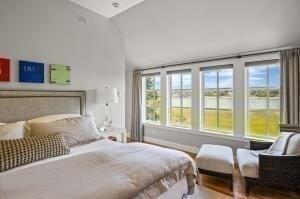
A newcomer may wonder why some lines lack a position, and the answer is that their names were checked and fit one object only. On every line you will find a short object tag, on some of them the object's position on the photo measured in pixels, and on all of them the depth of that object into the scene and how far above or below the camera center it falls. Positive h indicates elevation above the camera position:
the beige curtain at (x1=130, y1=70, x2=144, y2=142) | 4.08 -0.22
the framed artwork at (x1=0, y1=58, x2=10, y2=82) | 1.80 +0.37
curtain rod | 2.50 +0.84
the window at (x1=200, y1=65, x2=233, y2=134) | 3.00 +0.02
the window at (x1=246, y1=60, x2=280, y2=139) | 2.60 +0.00
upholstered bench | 2.03 -0.92
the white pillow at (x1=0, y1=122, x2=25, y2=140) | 1.49 -0.34
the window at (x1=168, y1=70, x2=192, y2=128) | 3.48 +0.03
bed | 0.90 -0.55
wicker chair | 1.79 -0.90
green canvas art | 2.18 +0.38
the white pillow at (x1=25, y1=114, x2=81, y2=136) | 1.73 -0.26
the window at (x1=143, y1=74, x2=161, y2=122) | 4.00 +0.03
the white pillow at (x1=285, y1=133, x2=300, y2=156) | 1.83 -0.60
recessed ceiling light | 2.38 +1.58
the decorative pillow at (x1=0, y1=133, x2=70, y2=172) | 1.26 -0.48
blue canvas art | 1.93 +0.38
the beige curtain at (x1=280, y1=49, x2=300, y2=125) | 2.28 +0.21
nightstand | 2.38 -0.57
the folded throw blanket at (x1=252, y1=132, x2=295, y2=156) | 1.97 -0.65
